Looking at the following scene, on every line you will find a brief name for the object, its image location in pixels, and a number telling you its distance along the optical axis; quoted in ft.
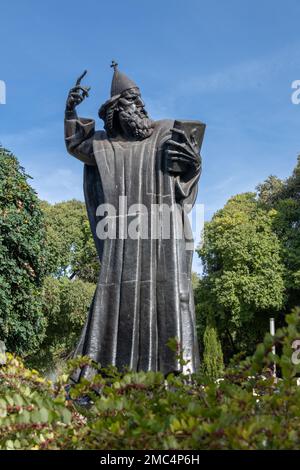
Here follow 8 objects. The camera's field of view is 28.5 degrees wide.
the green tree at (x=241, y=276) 111.75
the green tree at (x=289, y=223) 114.11
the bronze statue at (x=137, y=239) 20.12
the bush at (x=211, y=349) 109.91
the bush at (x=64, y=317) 103.24
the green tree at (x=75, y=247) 126.41
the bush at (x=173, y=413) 9.74
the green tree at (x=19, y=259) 61.26
